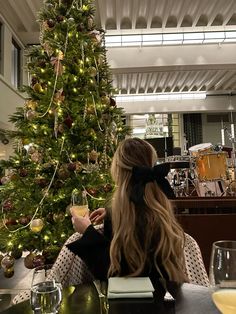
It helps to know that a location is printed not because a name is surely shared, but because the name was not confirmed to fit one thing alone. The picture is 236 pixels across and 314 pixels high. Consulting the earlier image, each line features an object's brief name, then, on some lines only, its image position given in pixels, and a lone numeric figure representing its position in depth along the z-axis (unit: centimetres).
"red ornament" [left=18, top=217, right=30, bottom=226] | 270
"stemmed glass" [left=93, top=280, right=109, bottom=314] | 97
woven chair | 142
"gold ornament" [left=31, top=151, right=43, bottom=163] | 278
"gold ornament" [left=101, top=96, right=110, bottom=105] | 322
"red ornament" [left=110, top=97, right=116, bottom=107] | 337
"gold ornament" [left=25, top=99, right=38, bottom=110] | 300
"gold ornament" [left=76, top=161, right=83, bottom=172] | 275
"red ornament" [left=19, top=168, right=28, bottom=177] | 280
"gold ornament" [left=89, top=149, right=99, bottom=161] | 289
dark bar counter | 339
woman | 125
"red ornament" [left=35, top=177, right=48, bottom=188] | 274
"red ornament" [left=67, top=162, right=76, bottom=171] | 268
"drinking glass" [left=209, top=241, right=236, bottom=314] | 65
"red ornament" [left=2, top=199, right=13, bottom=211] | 273
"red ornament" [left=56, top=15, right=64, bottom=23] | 311
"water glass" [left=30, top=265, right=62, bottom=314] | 89
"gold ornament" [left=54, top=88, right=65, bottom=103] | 287
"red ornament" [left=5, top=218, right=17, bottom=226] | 278
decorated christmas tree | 276
